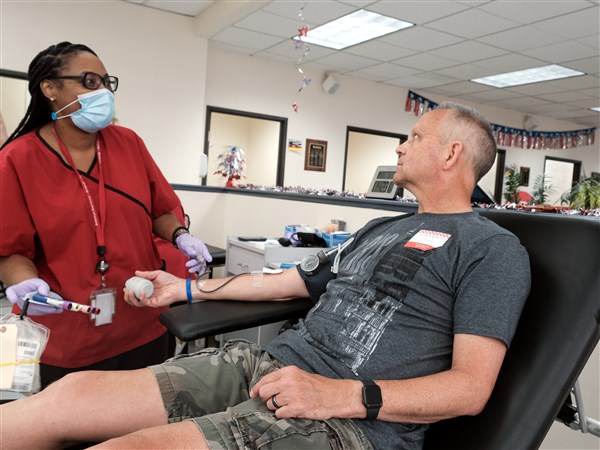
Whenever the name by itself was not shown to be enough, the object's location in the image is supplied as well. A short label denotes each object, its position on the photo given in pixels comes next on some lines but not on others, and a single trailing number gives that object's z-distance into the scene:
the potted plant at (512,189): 3.78
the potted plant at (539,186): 6.07
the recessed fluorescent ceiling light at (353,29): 4.27
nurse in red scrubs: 1.20
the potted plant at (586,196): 2.80
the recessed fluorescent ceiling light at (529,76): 5.44
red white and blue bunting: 7.59
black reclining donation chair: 0.85
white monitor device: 2.43
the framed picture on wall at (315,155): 6.02
